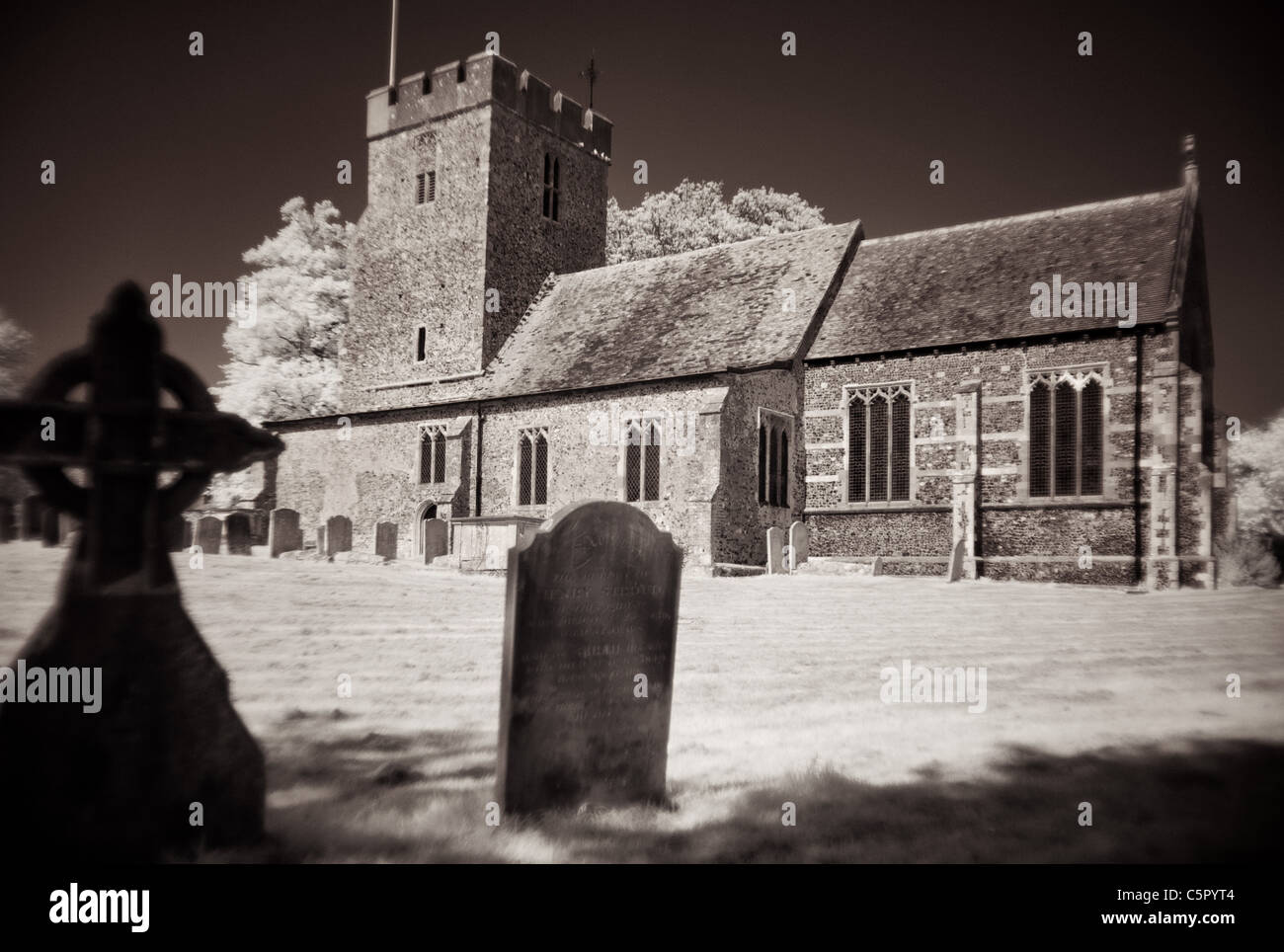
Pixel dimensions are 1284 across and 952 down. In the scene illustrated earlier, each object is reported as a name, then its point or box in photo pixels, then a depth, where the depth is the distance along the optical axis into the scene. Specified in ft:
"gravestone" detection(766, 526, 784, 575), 74.49
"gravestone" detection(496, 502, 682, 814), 15.93
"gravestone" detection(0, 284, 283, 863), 12.35
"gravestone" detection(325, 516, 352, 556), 80.79
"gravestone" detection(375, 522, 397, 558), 80.84
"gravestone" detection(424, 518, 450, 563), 81.08
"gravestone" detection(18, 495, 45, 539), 66.23
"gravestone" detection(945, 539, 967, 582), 68.48
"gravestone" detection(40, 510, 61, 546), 62.54
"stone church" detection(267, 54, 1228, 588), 68.49
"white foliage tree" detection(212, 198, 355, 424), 113.09
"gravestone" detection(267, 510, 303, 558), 78.79
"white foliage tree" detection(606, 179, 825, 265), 132.26
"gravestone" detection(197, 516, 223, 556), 75.51
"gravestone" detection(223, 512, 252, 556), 80.38
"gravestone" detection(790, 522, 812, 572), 75.31
